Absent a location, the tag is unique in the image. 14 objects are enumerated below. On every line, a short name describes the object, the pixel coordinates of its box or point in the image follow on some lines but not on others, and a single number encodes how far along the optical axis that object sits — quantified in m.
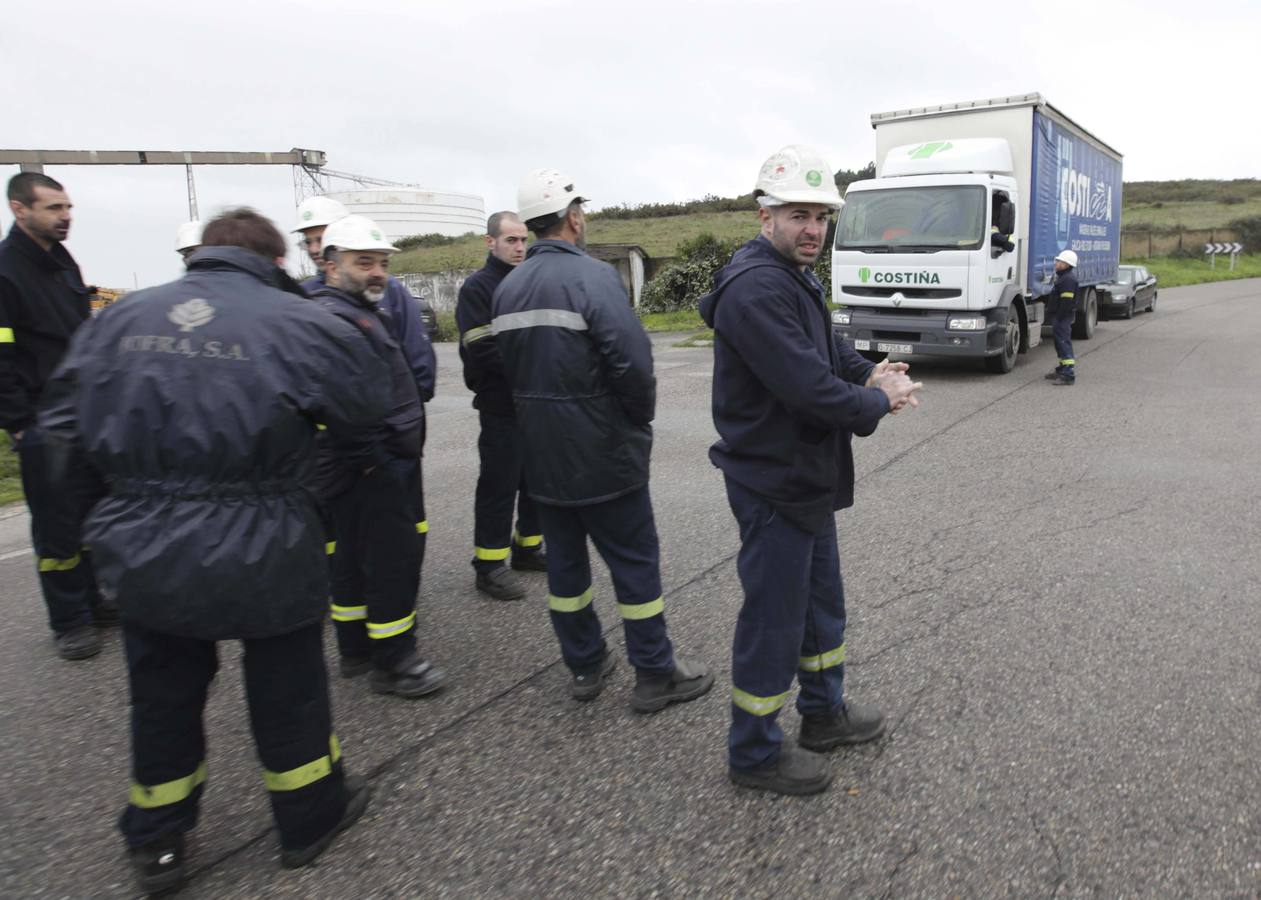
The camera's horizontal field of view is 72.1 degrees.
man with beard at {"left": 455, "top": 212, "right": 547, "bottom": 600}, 4.62
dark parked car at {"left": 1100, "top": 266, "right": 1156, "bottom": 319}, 20.55
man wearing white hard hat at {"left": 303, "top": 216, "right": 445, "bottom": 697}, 3.48
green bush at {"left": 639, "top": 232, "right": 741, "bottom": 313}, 25.08
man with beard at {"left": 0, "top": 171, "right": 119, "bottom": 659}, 3.99
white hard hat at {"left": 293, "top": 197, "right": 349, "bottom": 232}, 4.57
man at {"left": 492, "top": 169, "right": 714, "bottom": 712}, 3.31
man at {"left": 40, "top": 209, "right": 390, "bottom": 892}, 2.29
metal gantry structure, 30.92
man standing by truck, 11.34
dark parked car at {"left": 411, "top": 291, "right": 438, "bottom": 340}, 22.02
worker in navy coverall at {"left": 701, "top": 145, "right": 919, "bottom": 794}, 2.60
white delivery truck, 11.34
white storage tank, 52.55
